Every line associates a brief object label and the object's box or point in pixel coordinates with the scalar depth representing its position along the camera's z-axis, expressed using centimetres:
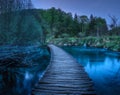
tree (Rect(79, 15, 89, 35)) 3328
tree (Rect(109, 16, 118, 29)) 2938
